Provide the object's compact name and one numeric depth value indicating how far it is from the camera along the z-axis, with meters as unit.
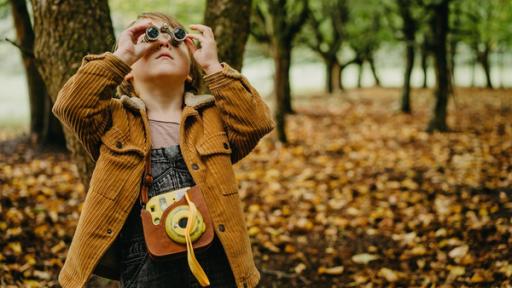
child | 1.91
